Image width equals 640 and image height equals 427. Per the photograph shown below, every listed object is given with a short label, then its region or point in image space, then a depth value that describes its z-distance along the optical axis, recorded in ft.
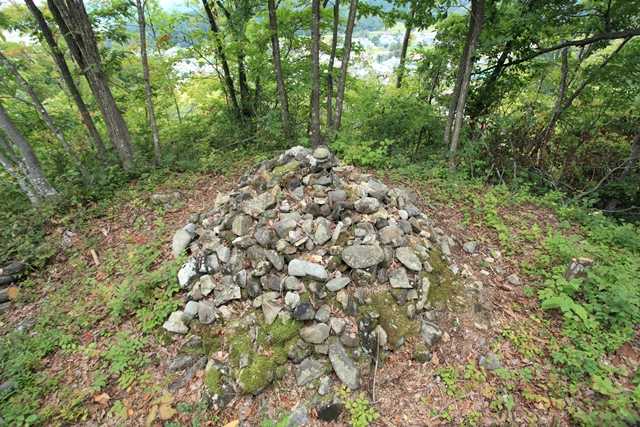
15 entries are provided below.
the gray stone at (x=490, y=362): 10.10
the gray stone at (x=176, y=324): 11.57
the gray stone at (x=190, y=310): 11.73
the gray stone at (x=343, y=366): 9.79
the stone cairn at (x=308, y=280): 10.43
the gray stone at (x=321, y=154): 15.39
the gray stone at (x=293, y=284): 11.50
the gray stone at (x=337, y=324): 10.70
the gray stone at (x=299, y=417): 9.09
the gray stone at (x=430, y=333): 10.78
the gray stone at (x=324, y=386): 9.66
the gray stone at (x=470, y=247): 14.52
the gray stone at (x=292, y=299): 11.21
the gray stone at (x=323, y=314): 10.91
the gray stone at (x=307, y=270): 11.58
